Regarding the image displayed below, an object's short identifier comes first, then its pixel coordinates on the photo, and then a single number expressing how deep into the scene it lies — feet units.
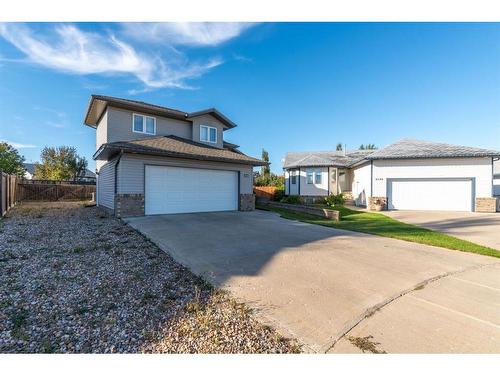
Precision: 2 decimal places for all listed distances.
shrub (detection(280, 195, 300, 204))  68.28
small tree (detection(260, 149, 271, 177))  114.46
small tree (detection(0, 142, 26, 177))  91.09
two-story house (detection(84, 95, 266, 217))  35.63
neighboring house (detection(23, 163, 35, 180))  147.13
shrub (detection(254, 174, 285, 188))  97.41
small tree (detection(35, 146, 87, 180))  99.96
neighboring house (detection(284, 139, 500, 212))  50.62
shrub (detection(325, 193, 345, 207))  65.13
